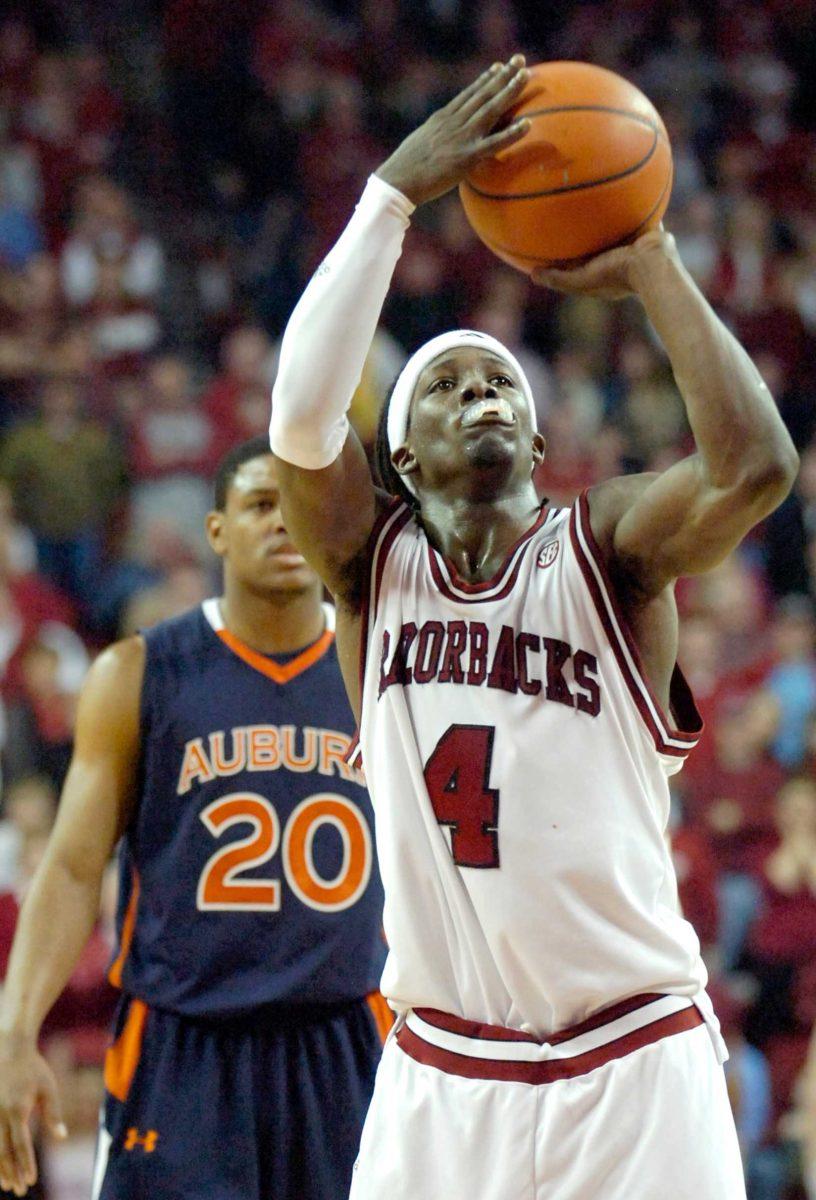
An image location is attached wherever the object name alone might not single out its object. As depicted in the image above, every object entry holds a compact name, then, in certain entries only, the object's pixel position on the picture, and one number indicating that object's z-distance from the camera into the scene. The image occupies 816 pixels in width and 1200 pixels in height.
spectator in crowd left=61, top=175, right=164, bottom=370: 20.47
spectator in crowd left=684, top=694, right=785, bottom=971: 15.09
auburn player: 8.09
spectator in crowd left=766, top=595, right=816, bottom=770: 17.14
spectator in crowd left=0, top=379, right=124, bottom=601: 18.16
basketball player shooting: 5.71
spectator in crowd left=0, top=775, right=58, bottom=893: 13.64
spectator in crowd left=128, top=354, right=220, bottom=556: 18.59
